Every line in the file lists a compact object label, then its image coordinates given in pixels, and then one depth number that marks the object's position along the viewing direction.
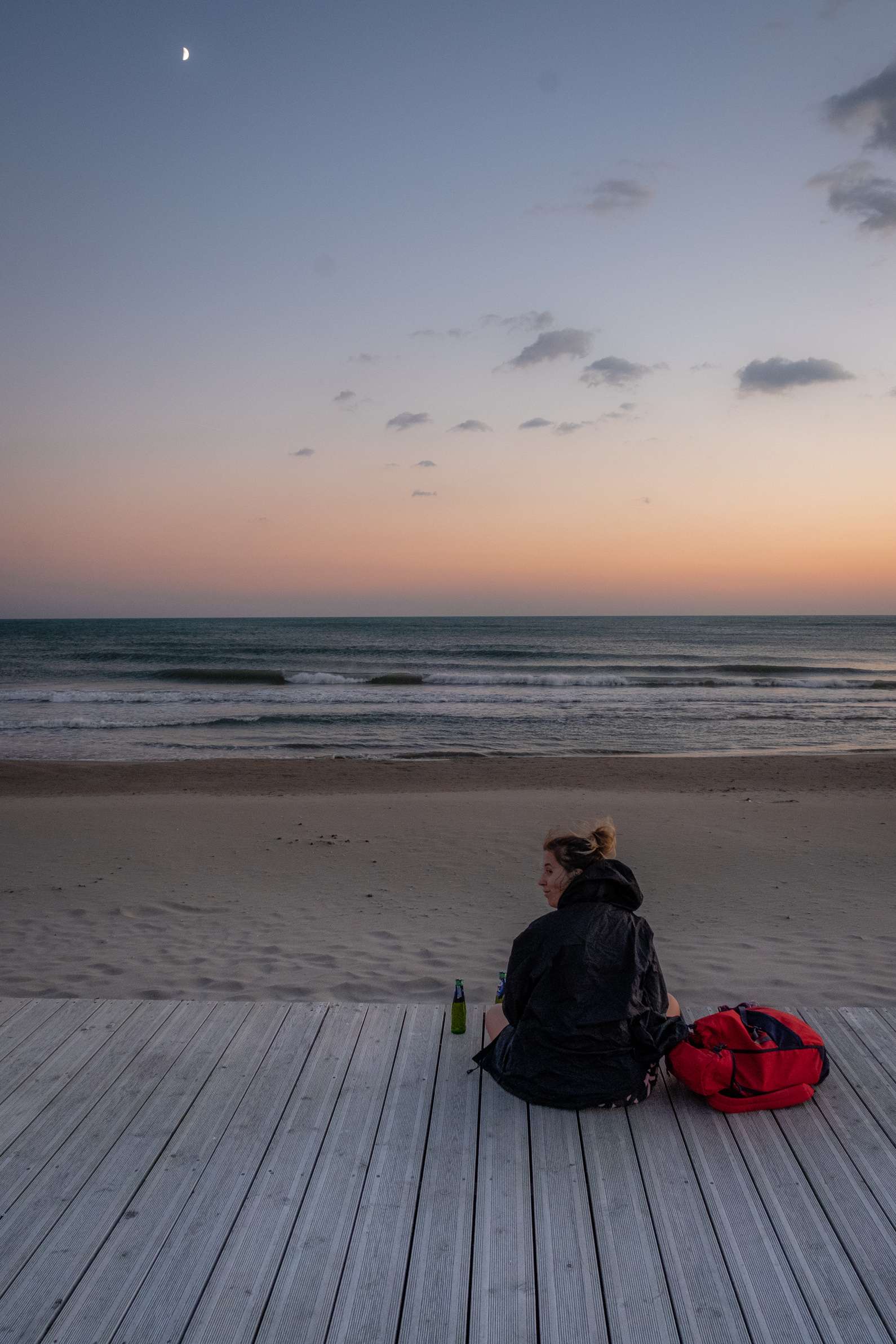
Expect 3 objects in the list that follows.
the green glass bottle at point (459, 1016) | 3.69
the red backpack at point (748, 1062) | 3.06
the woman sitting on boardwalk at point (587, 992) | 2.94
